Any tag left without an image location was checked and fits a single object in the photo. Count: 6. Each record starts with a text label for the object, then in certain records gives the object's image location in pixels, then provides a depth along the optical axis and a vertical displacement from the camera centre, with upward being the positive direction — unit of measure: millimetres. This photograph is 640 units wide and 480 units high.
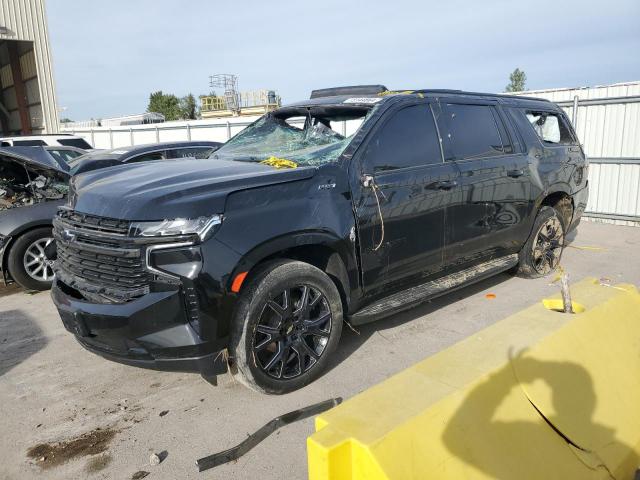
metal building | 22438 +3286
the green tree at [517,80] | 54750 +3984
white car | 13062 -153
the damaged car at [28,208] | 5684 -824
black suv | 2873 -693
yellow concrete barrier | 1842 -1202
